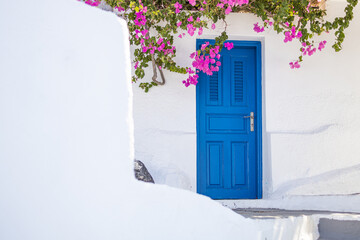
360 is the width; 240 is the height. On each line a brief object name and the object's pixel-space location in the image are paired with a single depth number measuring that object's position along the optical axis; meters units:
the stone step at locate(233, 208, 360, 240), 4.50
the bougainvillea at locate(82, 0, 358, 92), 4.98
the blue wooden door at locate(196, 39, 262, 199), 5.73
